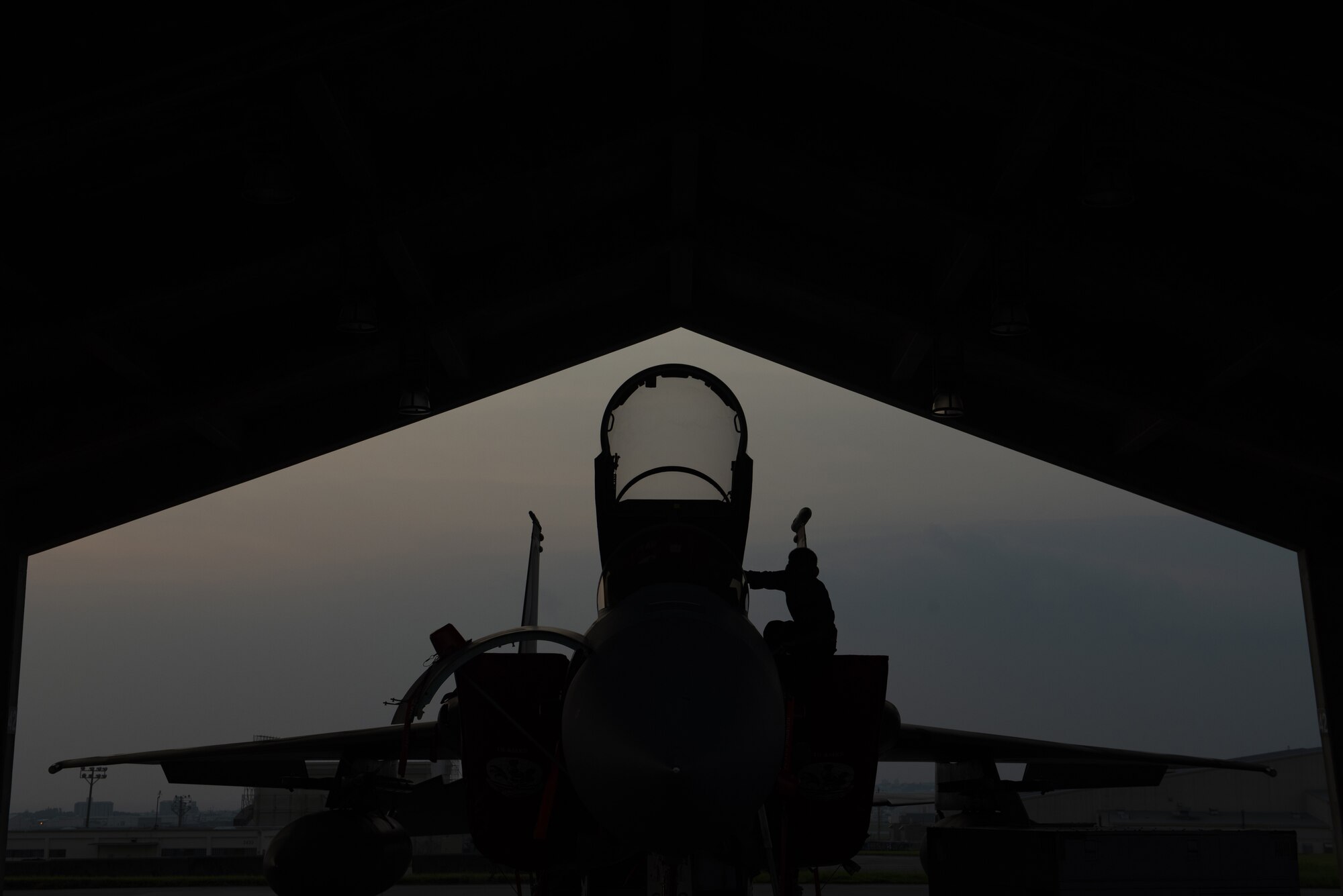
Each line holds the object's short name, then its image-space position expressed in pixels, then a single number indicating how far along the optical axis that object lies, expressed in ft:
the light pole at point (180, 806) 238.48
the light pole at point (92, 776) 174.52
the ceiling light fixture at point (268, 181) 25.04
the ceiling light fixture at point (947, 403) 37.88
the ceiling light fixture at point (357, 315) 32.27
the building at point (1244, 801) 131.54
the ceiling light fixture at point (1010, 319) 31.55
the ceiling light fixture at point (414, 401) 38.24
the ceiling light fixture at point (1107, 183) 24.64
